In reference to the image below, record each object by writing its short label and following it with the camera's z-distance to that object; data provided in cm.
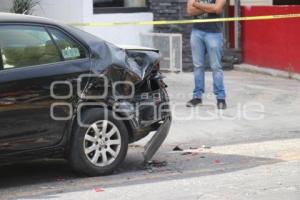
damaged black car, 1216
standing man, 1972
